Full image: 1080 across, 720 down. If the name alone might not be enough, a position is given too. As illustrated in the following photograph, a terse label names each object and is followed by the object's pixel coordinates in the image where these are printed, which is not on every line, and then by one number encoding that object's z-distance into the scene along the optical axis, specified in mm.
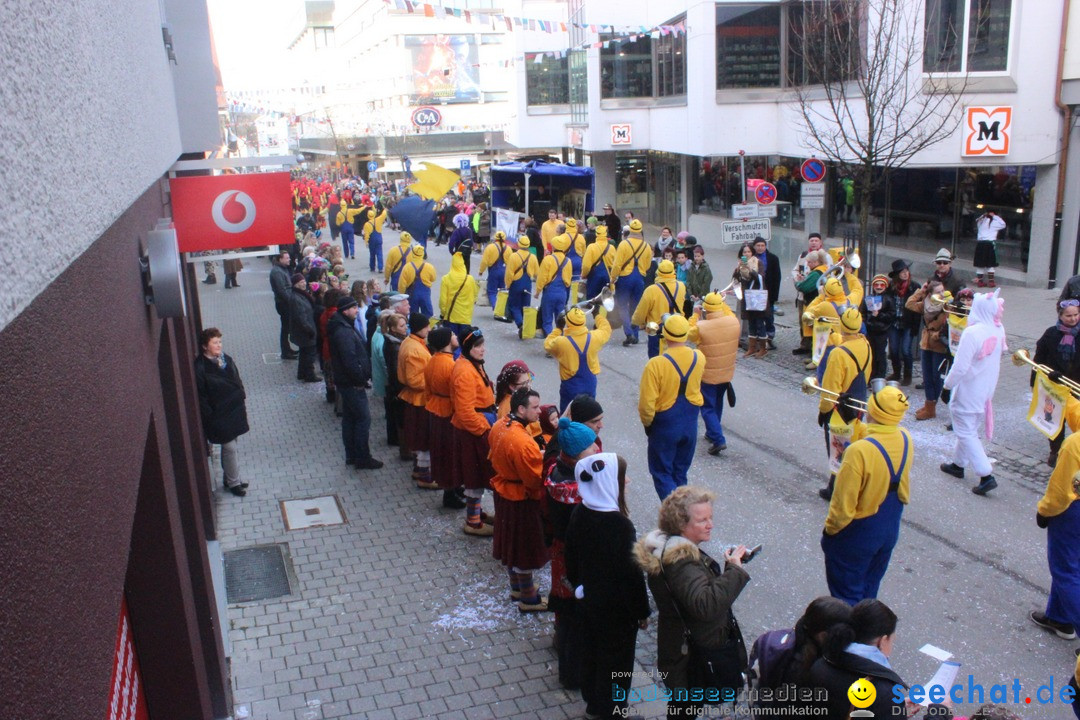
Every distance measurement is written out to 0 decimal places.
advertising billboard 77688
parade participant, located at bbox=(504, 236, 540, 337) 15602
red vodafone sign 6648
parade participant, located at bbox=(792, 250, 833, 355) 12984
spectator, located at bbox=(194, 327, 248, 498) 8625
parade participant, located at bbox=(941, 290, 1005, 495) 8484
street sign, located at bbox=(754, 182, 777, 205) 16828
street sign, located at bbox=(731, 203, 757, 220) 16000
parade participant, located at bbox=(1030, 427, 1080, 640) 5730
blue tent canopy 28453
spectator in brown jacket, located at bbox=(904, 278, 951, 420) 10430
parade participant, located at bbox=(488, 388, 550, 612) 6301
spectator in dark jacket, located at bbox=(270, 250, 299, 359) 13844
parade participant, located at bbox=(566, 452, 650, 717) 4863
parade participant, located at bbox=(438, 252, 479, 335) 12953
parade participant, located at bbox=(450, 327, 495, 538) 7871
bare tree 14656
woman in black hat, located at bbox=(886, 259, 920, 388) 11453
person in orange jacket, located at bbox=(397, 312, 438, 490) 8875
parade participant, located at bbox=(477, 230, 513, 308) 17312
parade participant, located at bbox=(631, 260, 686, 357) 11633
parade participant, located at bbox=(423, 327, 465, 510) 8211
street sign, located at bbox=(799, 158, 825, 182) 16656
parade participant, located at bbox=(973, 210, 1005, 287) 17203
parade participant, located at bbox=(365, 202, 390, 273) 24031
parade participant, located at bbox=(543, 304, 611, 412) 9336
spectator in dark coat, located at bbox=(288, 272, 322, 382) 12539
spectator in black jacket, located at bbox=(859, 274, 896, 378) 11359
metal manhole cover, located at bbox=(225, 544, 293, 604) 7297
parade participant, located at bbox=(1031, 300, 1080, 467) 8586
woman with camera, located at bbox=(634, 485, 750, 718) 4309
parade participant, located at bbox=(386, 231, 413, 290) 15664
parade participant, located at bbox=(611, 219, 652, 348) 15023
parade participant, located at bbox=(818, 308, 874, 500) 8188
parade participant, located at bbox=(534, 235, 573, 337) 14844
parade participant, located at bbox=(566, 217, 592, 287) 16562
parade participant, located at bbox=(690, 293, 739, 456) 9406
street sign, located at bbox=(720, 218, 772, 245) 15289
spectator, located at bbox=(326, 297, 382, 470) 9500
